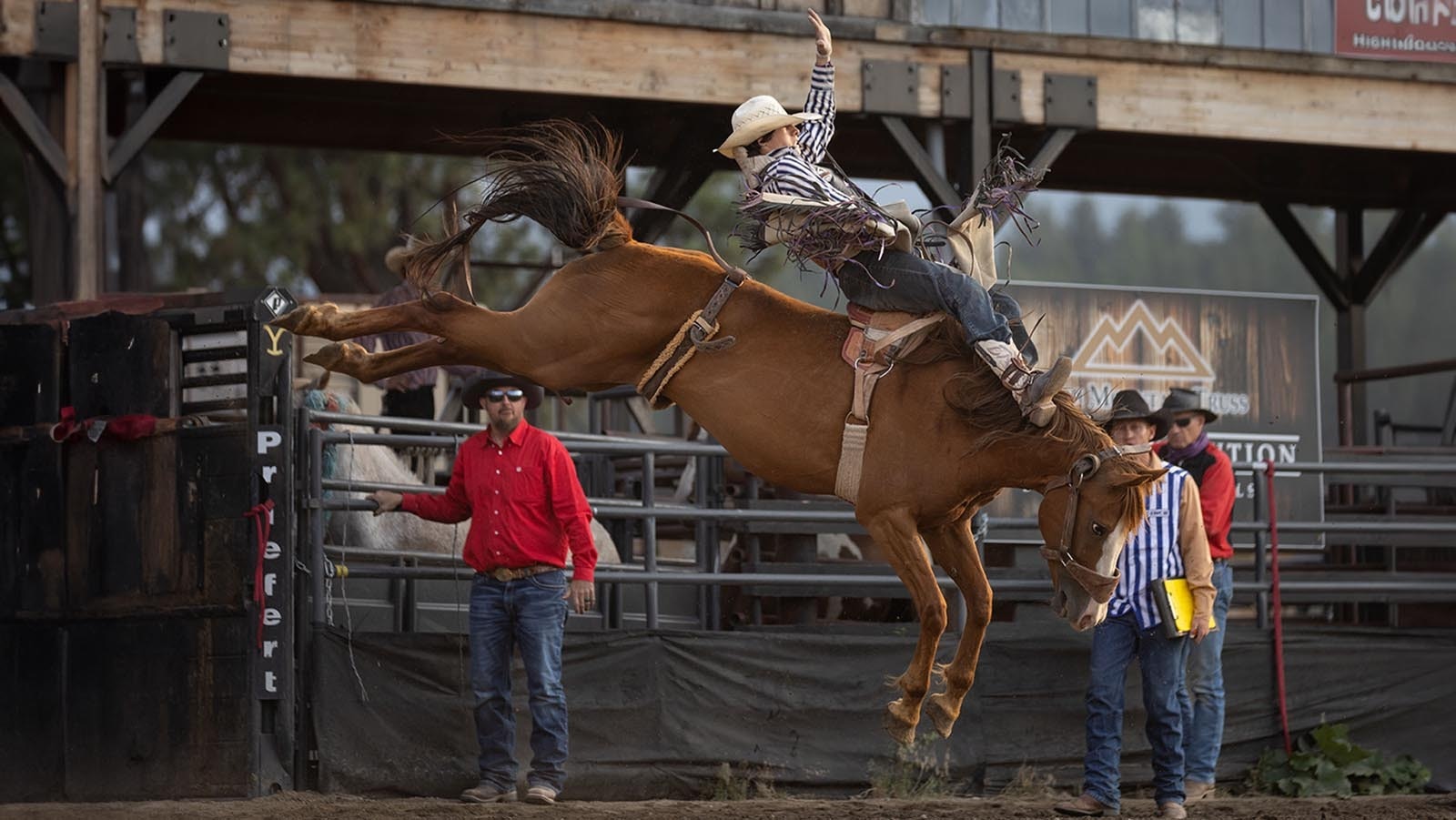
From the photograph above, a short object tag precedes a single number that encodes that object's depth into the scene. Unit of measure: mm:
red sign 29328
